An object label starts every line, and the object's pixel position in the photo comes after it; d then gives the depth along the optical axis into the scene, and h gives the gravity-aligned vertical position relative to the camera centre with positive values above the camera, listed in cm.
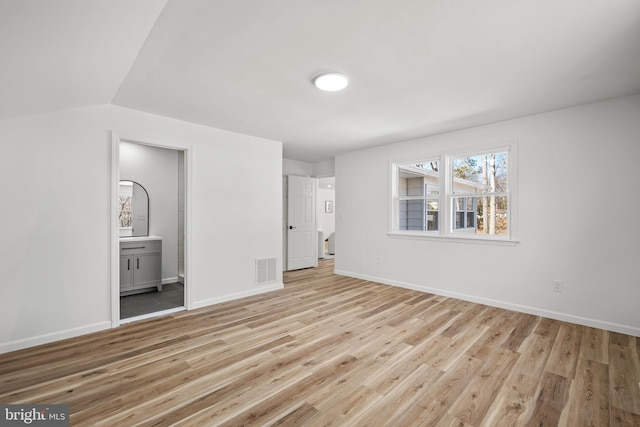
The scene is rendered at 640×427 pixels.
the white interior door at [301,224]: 638 -25
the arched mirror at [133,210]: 490 +5
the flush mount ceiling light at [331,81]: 253 +121
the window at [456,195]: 397 +28
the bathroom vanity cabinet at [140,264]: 448 -84
